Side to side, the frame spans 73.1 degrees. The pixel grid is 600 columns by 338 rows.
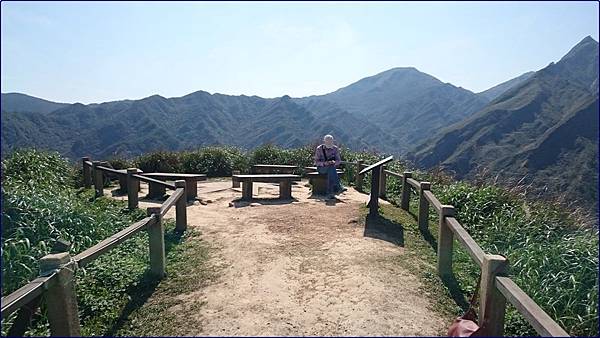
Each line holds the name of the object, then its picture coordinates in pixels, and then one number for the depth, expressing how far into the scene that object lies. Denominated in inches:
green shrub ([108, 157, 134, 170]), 438.6
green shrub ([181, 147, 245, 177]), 482.9
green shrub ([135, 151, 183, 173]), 466.9
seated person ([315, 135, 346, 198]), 334.6
